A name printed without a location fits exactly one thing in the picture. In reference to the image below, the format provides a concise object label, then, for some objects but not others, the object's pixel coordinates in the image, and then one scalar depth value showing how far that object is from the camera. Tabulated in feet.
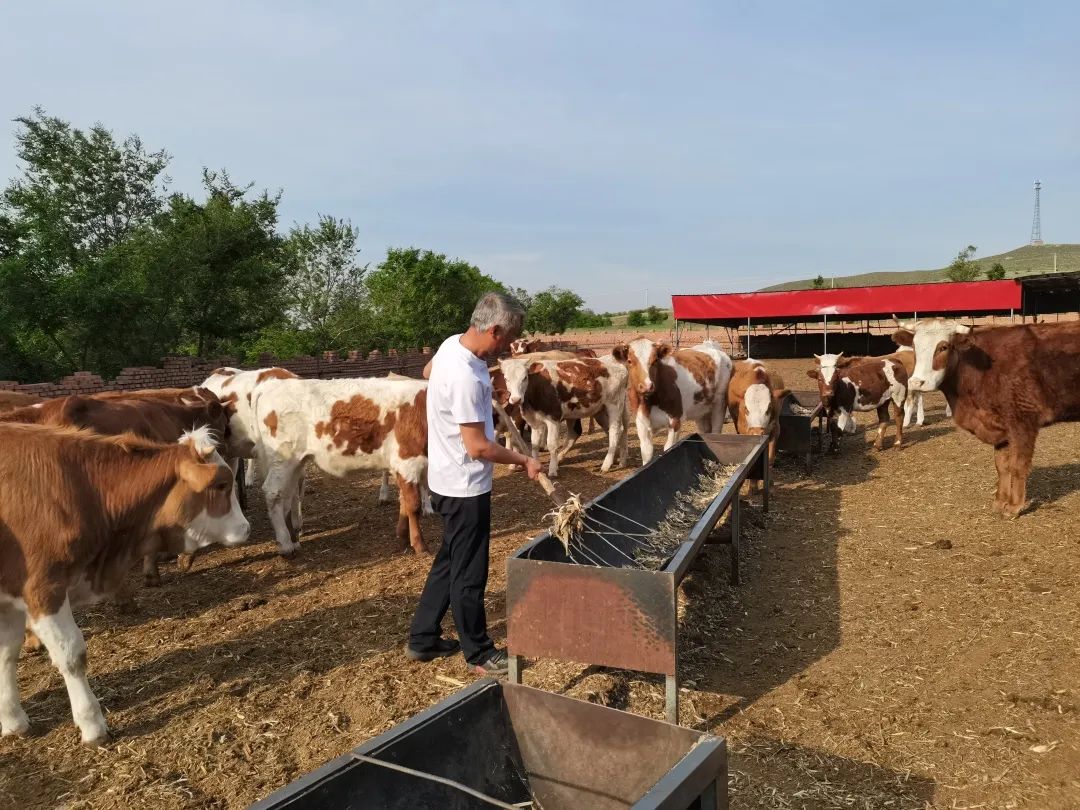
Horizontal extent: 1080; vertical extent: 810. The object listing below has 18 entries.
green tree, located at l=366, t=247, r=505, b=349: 126.41
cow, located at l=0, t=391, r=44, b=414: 22.46
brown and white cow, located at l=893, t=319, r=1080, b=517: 23.53
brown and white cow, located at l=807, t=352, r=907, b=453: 36.99
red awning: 88.38
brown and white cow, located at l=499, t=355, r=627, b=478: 34.59
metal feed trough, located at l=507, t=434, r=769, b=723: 10.66
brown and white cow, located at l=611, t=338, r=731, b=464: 32.42
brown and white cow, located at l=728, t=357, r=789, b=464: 29.71
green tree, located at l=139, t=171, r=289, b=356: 63.98
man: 12.51
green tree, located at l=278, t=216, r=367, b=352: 119.65
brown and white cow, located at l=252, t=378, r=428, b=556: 22.59
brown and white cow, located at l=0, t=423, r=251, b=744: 11.73
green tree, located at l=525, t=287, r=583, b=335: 222.28
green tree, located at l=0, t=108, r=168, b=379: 48.65
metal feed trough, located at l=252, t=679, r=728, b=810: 6.86
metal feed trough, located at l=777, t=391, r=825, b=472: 31.96
